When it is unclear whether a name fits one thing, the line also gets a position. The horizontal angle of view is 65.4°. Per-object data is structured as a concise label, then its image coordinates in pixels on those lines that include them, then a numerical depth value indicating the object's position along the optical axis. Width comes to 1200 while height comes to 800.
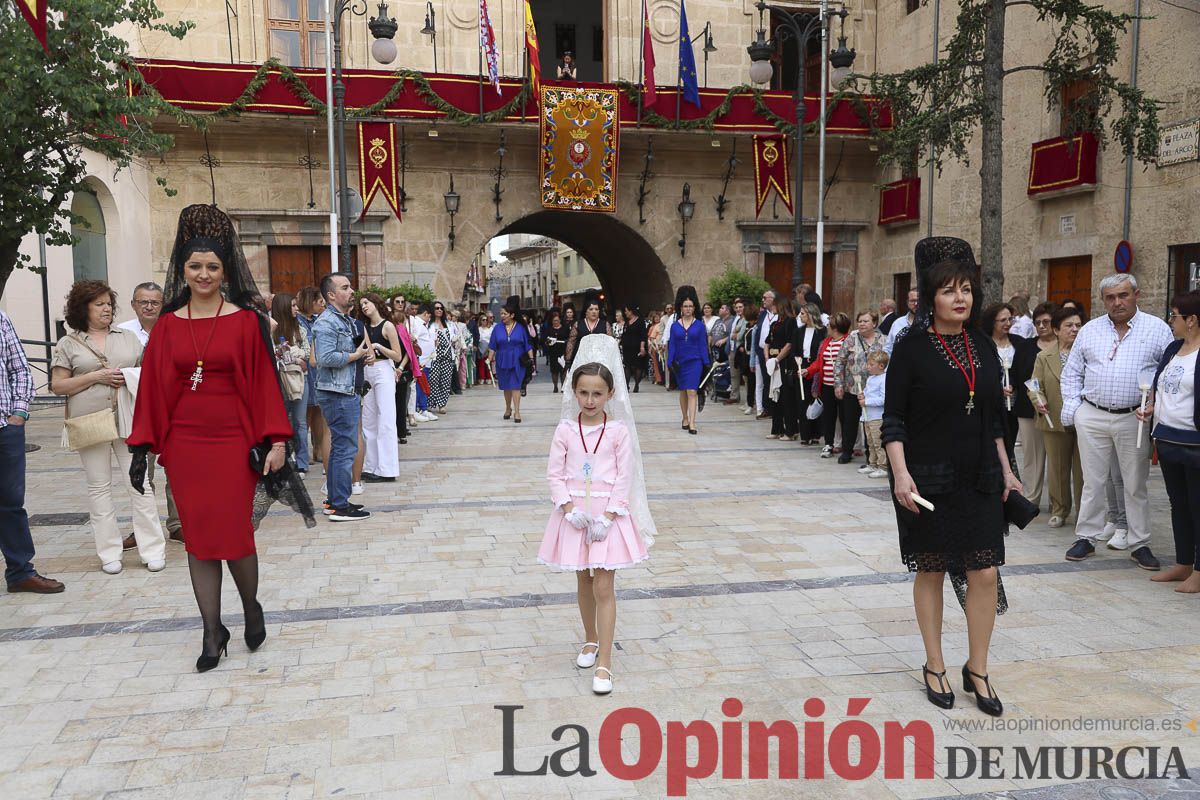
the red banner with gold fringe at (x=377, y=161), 19.62
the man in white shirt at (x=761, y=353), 13.52
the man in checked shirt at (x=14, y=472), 5.41
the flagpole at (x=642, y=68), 20.19
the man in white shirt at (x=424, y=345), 13.79
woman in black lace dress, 3.82
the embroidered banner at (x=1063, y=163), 15.67
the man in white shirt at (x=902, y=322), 9.28
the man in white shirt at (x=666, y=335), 17.50
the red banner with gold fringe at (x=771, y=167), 21.16
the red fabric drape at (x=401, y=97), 18.11
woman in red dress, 4.24
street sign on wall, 13.63
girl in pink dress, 4.07
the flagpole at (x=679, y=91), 20.22
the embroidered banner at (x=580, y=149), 20.16
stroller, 16.38
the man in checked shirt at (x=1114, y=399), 5.98
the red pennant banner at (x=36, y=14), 7.72
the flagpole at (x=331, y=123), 15.93
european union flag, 19.05
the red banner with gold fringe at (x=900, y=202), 21.08
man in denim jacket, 7.36
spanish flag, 18.72
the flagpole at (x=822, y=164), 18.84
